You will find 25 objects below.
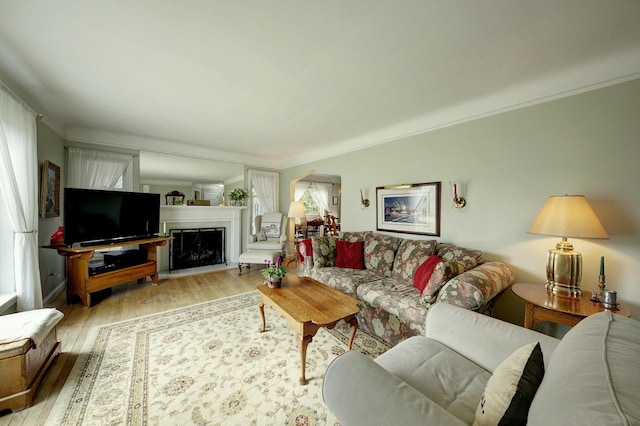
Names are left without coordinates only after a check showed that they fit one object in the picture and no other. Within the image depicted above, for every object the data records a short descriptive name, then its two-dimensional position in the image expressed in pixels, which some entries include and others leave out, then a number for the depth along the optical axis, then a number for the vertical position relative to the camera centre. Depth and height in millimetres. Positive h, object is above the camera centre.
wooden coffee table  1710 -787
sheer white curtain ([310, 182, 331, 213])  8641 +659
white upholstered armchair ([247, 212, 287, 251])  4996 -344
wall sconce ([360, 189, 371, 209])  3677 +154
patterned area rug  1427 -1226
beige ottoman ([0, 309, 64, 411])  1400 -921
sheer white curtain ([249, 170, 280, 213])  5250 +567
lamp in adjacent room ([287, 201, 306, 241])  4766 +34
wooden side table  1517 -640
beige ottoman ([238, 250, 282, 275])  4280 -840
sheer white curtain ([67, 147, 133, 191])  3451 +653
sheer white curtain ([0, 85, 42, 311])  1989 +196
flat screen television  2861 -64
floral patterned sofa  1796 -648
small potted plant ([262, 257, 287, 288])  2332 -646
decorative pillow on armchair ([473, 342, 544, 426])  722 -594
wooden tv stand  2850 -834
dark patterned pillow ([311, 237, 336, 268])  3152 -552
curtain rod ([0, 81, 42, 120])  1873 +987
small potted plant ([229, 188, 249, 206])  5062 +361
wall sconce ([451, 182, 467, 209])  2588 +168
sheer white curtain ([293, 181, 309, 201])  8188 +826
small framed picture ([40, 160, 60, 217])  2776 +263
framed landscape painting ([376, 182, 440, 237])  2859 +50
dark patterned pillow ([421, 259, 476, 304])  1889 -550
